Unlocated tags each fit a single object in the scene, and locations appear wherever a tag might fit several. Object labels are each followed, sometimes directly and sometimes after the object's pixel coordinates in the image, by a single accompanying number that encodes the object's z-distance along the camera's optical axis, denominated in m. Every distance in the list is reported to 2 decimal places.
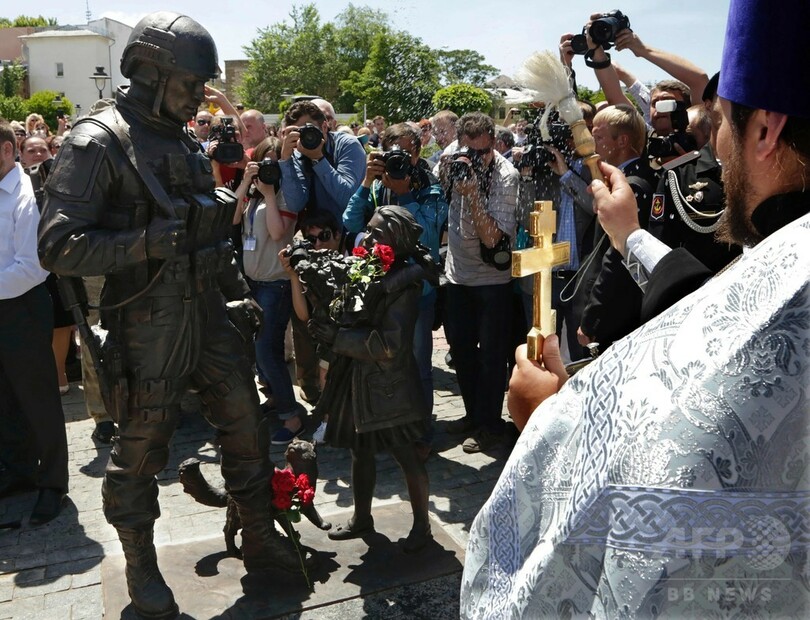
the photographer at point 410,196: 5.42
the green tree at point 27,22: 95.88
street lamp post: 16.25
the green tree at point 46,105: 48.66
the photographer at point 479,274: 5.41
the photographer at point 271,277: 5.95
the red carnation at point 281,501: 3.87
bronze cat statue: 3.99
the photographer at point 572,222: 5.11
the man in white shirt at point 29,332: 4.62
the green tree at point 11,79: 62.31
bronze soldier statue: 3.21
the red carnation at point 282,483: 3.88
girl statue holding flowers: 4.00
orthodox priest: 0.87
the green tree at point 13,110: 49.09
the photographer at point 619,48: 4.36
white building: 66.88
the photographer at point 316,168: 5.88
